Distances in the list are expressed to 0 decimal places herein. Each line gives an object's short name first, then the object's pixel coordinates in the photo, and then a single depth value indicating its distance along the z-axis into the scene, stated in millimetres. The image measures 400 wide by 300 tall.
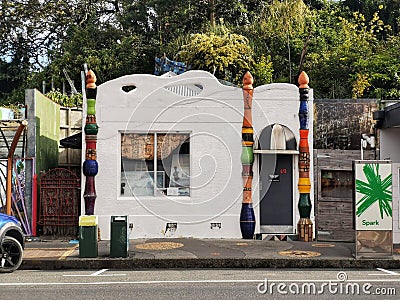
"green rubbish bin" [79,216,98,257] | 13602
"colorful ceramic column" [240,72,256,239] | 16516
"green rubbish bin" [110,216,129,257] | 13484
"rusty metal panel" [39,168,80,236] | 16719
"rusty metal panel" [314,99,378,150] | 16938
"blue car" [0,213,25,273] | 12312
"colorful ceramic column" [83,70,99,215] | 16328
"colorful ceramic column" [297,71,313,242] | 16500
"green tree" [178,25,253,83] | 24266
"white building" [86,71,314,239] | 16516
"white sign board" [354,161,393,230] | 13695
